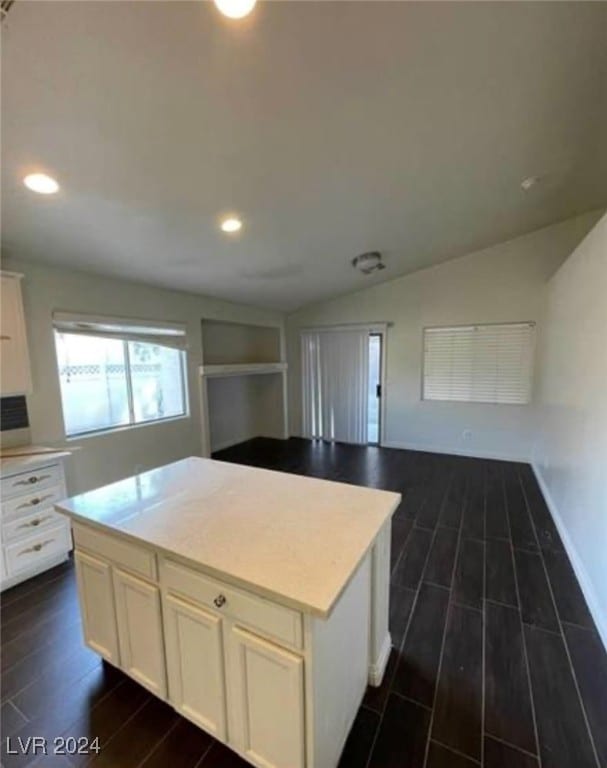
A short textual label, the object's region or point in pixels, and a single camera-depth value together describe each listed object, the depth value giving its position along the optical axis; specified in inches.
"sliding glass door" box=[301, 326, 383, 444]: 216.8
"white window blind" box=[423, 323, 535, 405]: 177.6
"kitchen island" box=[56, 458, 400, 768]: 41.6
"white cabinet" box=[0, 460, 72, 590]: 88.7
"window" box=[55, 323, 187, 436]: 123.0
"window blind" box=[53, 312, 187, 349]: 118.2
